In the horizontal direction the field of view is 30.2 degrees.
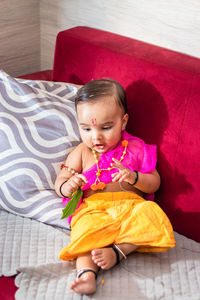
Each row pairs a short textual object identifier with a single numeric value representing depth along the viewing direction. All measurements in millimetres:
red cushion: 1767
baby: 1115
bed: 1092
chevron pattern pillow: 1291
